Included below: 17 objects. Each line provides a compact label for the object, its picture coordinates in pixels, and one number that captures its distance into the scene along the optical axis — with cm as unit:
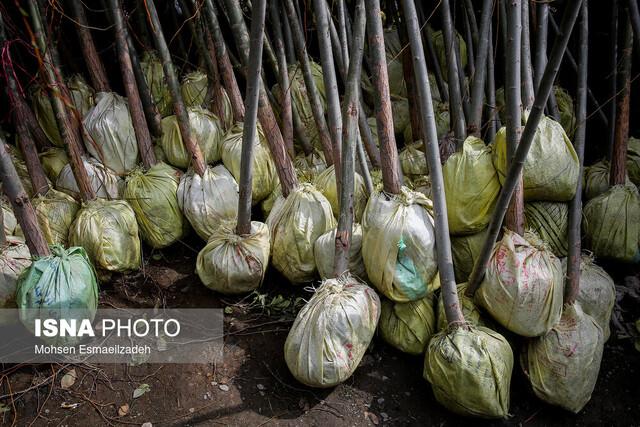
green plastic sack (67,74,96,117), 324
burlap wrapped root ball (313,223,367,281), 256
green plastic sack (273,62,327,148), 330
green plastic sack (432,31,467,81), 357
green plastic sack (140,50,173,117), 340
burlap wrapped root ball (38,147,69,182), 320
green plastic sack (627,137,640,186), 308
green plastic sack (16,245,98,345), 244
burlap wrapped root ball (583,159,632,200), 298
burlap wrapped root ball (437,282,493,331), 243
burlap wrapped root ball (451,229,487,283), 265
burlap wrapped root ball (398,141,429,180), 303
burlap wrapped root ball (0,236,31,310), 257
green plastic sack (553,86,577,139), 326
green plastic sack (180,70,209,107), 335
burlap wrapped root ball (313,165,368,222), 277
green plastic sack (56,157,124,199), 306
